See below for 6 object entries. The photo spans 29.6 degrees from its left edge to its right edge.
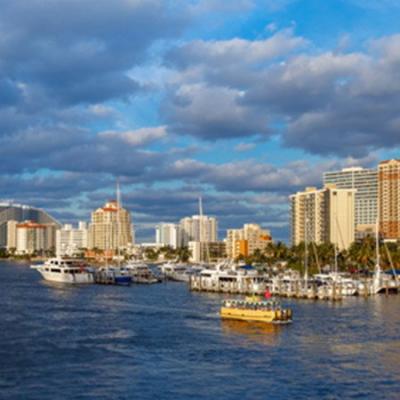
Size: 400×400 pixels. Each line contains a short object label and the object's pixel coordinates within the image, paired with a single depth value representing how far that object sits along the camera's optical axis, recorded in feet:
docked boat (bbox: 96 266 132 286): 491.31
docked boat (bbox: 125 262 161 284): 515.95
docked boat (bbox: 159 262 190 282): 552.41
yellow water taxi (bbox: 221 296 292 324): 243.81
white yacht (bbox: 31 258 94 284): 488.85
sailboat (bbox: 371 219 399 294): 387.96
